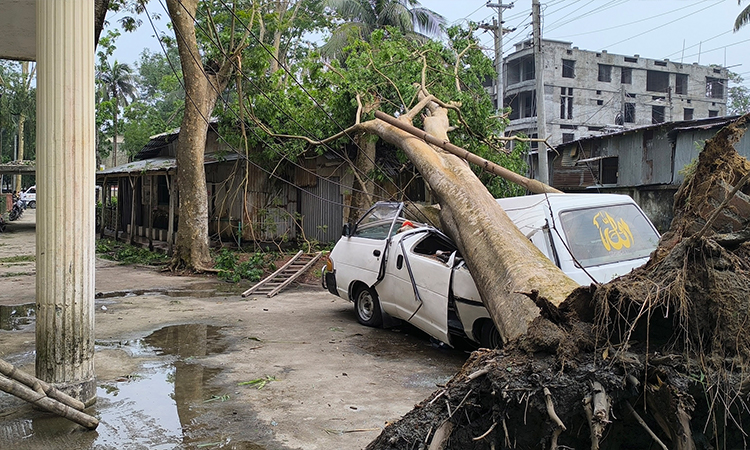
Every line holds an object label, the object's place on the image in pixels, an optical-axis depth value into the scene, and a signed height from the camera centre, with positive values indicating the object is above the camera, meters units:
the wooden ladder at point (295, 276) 11.36 -1.37
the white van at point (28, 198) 49.71 +0.85
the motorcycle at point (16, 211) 37.47 -0.22
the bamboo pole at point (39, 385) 4.40 -1.37
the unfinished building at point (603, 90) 39.88 +8.58
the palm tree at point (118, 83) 43.19 +9.36
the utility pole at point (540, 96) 17.86 +3.42
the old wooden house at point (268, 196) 17.42 +0.40
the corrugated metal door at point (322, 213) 17.78 -0.12
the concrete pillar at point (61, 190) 4.98 +0.15
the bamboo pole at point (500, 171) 6.87 +0.45
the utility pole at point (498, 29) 25.09 +7.71
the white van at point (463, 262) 6.08 -0.52
